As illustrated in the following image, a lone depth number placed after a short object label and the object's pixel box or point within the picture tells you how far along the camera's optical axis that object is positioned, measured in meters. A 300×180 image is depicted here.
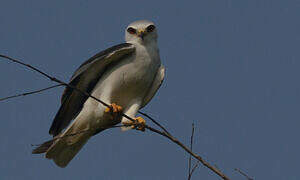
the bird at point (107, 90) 12.19
